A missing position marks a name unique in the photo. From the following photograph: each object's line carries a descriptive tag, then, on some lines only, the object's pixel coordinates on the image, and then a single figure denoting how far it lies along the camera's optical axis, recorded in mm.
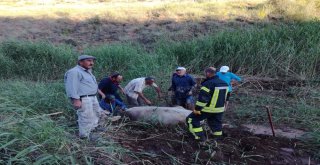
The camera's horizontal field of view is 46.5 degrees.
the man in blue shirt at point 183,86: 7715
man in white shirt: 7379
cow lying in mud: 6043
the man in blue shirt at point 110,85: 7125
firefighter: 5262
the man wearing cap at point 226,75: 6980
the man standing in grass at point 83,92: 5039
